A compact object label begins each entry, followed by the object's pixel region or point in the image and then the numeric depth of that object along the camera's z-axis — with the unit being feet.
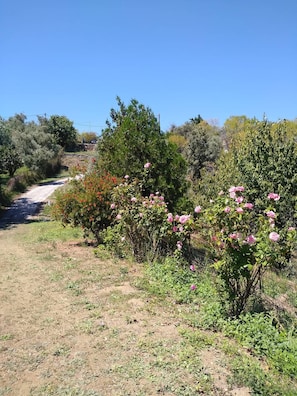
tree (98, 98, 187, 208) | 30.48
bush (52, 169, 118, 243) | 27.12
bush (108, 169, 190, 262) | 20.98
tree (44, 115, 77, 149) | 160.17
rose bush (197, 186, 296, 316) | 13.01
